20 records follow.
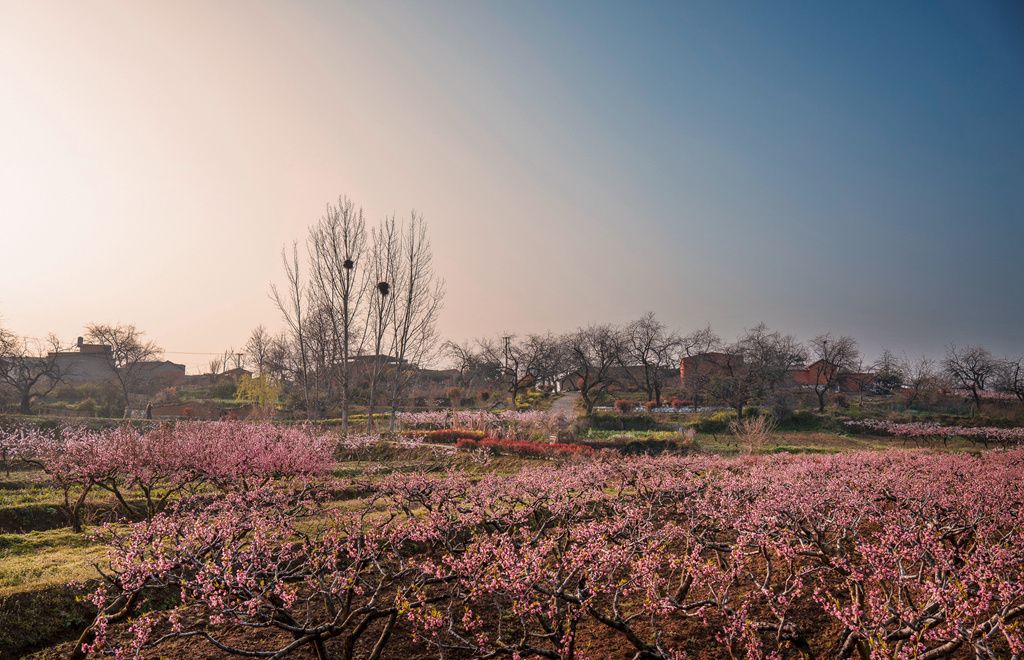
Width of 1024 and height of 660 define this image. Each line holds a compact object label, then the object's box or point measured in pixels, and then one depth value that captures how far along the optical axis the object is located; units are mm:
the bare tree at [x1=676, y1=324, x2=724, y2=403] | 44209
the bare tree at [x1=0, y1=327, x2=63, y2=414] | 36875
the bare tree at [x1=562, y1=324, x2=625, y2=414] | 47350
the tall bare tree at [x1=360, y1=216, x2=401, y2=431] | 27938
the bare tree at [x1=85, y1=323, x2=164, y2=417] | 46703
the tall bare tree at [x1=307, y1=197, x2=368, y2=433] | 27188
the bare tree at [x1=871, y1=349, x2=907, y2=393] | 50812
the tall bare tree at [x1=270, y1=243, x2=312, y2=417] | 28148
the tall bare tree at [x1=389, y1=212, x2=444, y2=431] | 28547
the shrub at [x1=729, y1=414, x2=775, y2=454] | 21297
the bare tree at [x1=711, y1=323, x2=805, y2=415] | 36031
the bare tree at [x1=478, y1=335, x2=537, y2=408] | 56131
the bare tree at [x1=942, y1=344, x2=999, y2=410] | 43656
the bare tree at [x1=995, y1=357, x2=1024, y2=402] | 39250
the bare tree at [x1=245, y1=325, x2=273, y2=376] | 64812
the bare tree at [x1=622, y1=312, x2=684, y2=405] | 55344
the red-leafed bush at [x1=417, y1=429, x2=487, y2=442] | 25234
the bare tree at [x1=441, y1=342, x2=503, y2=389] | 64062
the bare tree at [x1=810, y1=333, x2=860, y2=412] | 49562
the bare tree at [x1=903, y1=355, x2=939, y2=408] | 43281
